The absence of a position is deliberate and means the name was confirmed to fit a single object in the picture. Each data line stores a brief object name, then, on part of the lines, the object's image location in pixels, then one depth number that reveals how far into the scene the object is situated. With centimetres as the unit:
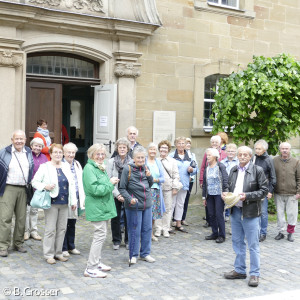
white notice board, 1157
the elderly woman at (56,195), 663
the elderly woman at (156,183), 795
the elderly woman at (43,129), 968
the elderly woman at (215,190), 830
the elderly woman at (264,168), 841
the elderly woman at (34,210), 754
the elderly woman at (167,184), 852
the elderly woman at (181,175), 898
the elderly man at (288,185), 862
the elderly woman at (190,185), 933
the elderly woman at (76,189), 688
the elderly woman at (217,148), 929
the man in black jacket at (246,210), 602
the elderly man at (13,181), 696
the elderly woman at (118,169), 741
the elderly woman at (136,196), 669
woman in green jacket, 612
